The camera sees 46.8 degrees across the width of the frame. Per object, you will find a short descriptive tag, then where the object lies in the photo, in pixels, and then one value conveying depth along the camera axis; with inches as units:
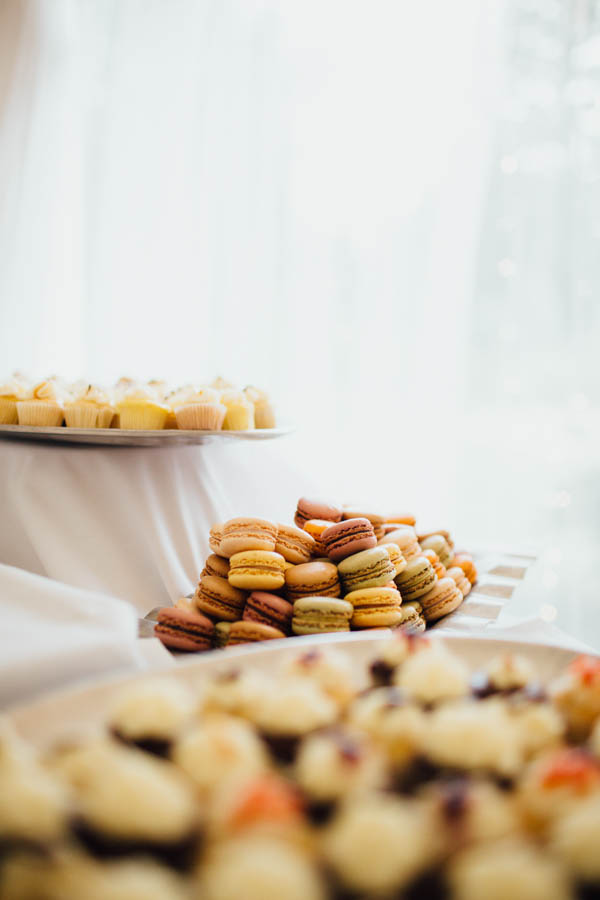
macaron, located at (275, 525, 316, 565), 36.1
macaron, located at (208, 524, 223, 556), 36.3
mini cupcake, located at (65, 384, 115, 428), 46.1
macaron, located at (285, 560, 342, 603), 34.0
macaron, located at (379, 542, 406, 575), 36.9
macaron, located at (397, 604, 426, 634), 34.7
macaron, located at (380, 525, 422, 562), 39.9
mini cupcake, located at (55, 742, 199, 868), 10.6
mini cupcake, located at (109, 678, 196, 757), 13.8
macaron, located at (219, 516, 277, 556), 34.7
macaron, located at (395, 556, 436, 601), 37.4
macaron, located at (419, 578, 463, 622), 38.0
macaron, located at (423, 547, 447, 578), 40.8
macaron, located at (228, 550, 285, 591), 33.6
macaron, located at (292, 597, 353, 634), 31.8
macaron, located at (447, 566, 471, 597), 42.0
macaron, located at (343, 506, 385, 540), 40.5
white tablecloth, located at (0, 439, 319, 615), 41.5
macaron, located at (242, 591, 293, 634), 32.3
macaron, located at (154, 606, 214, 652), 31.1
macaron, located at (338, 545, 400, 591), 34.6
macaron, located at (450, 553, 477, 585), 44.8
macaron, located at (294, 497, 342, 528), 41.1
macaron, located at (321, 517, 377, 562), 36.0
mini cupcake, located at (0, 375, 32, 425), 47.6
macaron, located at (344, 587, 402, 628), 33.2
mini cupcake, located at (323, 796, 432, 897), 9.8
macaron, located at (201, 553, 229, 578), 35.5
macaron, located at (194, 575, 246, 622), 33.8
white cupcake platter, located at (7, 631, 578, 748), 14.7
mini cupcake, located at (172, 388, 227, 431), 47.0
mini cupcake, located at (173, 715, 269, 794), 12.2
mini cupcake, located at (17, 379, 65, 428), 46.1
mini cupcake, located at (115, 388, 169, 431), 46.7
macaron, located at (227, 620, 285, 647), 30.1
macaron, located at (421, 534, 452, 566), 43.7
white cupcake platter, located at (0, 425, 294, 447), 41.4
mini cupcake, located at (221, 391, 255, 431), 50.7
